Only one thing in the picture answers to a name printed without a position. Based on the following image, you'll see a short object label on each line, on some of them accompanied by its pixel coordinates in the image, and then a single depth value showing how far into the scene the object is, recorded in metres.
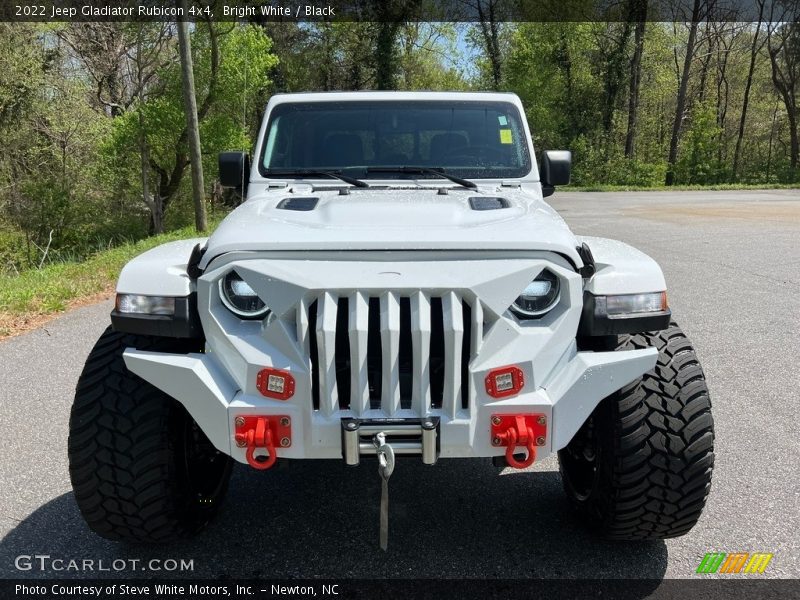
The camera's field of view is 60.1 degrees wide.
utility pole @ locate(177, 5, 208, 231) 14.30
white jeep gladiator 2.18
